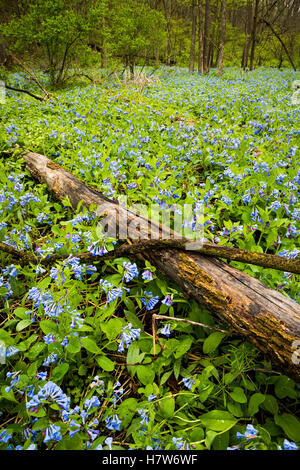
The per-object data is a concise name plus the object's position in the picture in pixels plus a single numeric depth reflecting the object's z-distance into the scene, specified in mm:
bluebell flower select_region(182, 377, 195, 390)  1288
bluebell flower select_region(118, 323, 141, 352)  1424
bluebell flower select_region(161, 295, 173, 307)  1524
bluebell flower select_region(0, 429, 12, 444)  1098
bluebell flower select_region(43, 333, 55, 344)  1378
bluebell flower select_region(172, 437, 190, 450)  1078
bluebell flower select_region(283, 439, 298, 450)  923
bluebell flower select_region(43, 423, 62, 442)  1096
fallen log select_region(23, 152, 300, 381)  1179
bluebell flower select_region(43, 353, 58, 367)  1382
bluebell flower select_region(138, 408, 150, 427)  1170
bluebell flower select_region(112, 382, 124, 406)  1263
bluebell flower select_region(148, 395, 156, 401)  1235
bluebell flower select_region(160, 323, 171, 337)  1458
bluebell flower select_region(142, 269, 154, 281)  1622
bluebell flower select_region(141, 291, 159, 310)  1633
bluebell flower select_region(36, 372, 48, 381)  1292
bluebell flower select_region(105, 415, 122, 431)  1178
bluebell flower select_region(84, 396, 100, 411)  1191
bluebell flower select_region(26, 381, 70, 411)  1153
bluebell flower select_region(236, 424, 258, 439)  981
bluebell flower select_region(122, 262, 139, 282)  1613
